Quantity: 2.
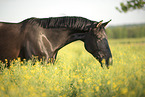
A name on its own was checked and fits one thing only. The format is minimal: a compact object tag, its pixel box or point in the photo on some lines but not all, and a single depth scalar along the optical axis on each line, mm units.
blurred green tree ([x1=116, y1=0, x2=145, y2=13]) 40237
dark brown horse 8781
